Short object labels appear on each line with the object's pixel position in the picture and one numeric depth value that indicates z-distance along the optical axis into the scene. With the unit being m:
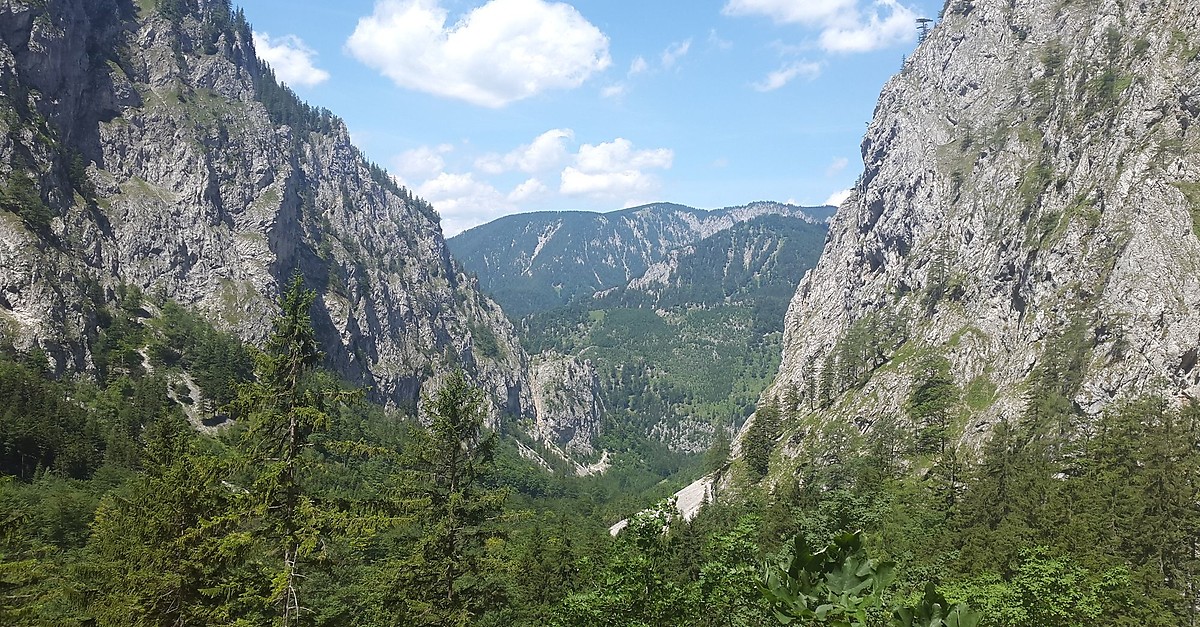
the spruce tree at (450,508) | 25.06
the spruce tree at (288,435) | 19.30
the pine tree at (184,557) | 20.03
